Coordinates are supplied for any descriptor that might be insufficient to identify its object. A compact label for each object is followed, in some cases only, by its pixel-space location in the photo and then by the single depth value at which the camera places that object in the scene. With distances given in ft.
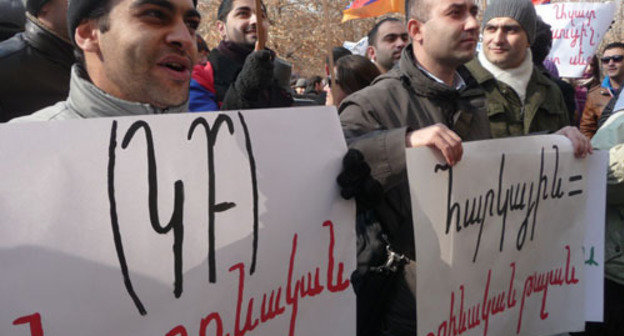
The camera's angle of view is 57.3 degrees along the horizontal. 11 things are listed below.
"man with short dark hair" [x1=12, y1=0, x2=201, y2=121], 4.51
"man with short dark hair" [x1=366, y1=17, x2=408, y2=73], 13.57
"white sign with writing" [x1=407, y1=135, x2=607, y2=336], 5.24
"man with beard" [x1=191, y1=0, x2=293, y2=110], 7.91
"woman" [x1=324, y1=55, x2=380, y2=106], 9.89
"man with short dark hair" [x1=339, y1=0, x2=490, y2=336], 5.29
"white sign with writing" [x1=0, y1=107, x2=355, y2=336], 3.33
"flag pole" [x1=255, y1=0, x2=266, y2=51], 5.94
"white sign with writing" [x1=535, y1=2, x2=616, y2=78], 19.60
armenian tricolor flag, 19.07
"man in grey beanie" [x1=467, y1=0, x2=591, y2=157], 9.93
